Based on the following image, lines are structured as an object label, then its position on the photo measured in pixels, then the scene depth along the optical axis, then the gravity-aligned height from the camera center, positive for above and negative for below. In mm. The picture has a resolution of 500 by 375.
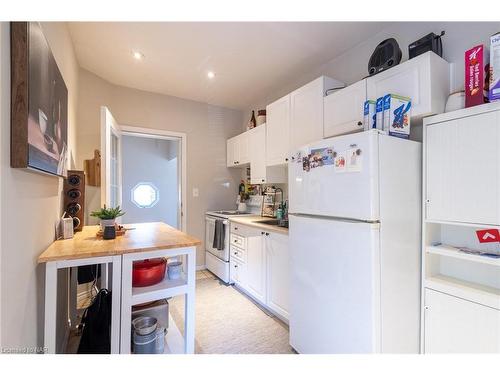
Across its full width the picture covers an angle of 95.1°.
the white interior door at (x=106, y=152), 2014 +311
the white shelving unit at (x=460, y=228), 1201 -254
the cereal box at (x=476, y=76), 1243 +620
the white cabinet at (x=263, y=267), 2082 -829
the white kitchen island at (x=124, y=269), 1164 -463
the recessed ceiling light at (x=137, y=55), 2286 +1345
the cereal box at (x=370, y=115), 1514 +485
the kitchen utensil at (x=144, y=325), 1499 -941
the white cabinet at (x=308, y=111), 2113 +754
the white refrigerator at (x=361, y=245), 1247 -340
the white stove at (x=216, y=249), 2998 -881
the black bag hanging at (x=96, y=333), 1359 -873
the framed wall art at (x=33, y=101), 860 +371
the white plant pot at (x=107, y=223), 1634 -260
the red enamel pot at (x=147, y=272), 1455 -554
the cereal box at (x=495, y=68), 1161 +616
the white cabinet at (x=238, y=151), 3281 +556
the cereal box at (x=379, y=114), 1472 +481
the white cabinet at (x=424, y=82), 1414 +684
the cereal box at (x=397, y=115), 1404 +451
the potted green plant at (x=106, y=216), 1650 -213
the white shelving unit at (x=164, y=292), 1293 -645
